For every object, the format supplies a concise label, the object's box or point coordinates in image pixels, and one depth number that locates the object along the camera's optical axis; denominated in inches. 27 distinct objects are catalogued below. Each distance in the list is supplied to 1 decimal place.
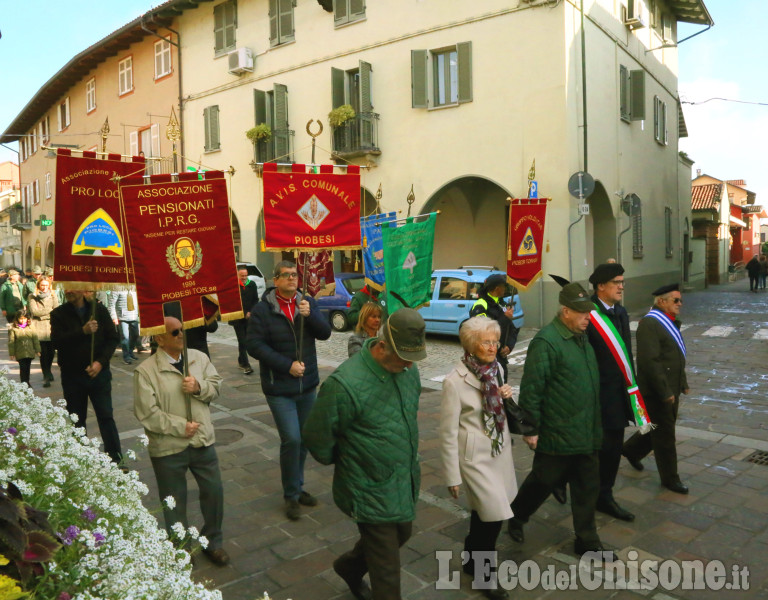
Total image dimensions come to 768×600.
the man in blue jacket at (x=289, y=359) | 192.2
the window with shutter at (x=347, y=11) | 701.9
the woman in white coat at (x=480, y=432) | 144.2
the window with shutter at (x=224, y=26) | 828.6
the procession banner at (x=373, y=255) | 331.0
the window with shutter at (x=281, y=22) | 766.5
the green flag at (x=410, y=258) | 279.0
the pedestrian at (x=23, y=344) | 375.9
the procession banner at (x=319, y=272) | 321.4
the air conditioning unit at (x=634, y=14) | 722.8
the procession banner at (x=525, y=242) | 322.0
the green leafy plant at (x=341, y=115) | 693.3
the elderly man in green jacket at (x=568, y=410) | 160.4
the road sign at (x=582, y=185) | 554.9
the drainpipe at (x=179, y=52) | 895.0
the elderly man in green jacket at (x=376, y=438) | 123.6
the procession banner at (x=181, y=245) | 167.6
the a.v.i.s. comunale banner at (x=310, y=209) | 224.8
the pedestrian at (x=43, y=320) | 388.2
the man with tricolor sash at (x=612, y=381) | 184.4
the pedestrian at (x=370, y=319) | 225.5
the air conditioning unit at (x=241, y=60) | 799.1
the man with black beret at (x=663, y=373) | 201.0
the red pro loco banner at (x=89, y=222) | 218.4
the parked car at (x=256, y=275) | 740.6
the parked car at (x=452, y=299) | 523.2
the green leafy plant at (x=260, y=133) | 775.7
